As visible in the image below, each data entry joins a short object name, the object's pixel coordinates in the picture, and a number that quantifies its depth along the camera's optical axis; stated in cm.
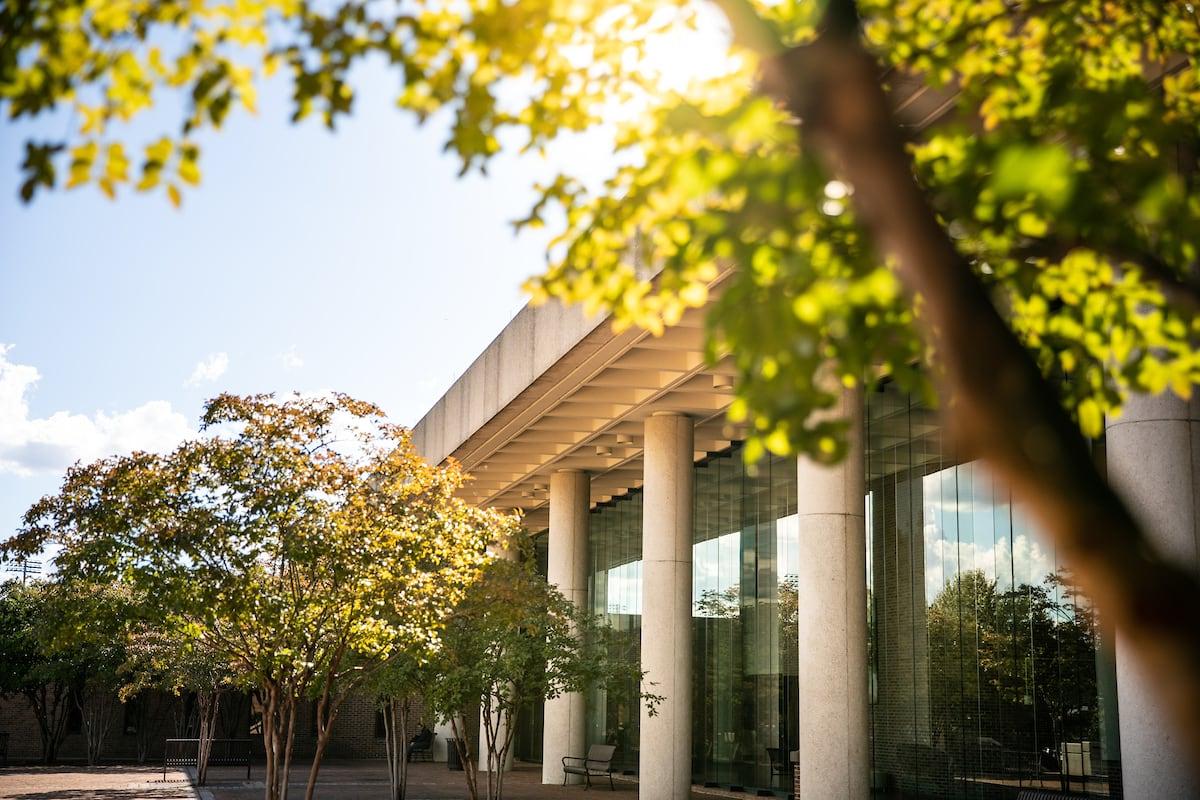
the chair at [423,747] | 4403
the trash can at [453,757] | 3852
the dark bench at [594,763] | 2725
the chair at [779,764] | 2286
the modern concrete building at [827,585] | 1545
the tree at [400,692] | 1769
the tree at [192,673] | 2961
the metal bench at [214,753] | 3834
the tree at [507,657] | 1702
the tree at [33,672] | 3817
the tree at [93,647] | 1339
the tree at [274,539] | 1313
